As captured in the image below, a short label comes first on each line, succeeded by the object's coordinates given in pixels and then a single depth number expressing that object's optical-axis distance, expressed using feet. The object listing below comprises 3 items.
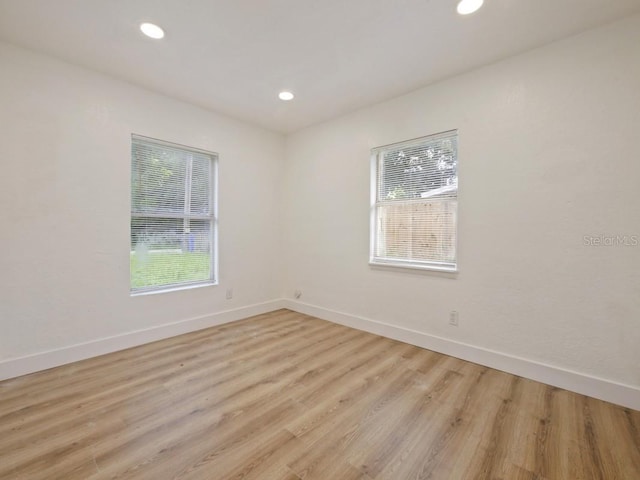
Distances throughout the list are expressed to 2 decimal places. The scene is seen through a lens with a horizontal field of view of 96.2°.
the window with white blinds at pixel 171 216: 10.10
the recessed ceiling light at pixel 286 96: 10.26
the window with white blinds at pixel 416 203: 9.47
